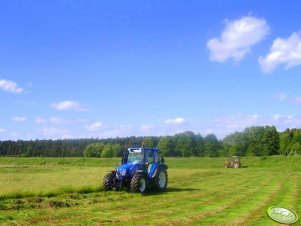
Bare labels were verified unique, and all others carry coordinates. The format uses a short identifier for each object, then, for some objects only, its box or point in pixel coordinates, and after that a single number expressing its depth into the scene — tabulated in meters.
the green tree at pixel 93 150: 130.38
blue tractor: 19.98
